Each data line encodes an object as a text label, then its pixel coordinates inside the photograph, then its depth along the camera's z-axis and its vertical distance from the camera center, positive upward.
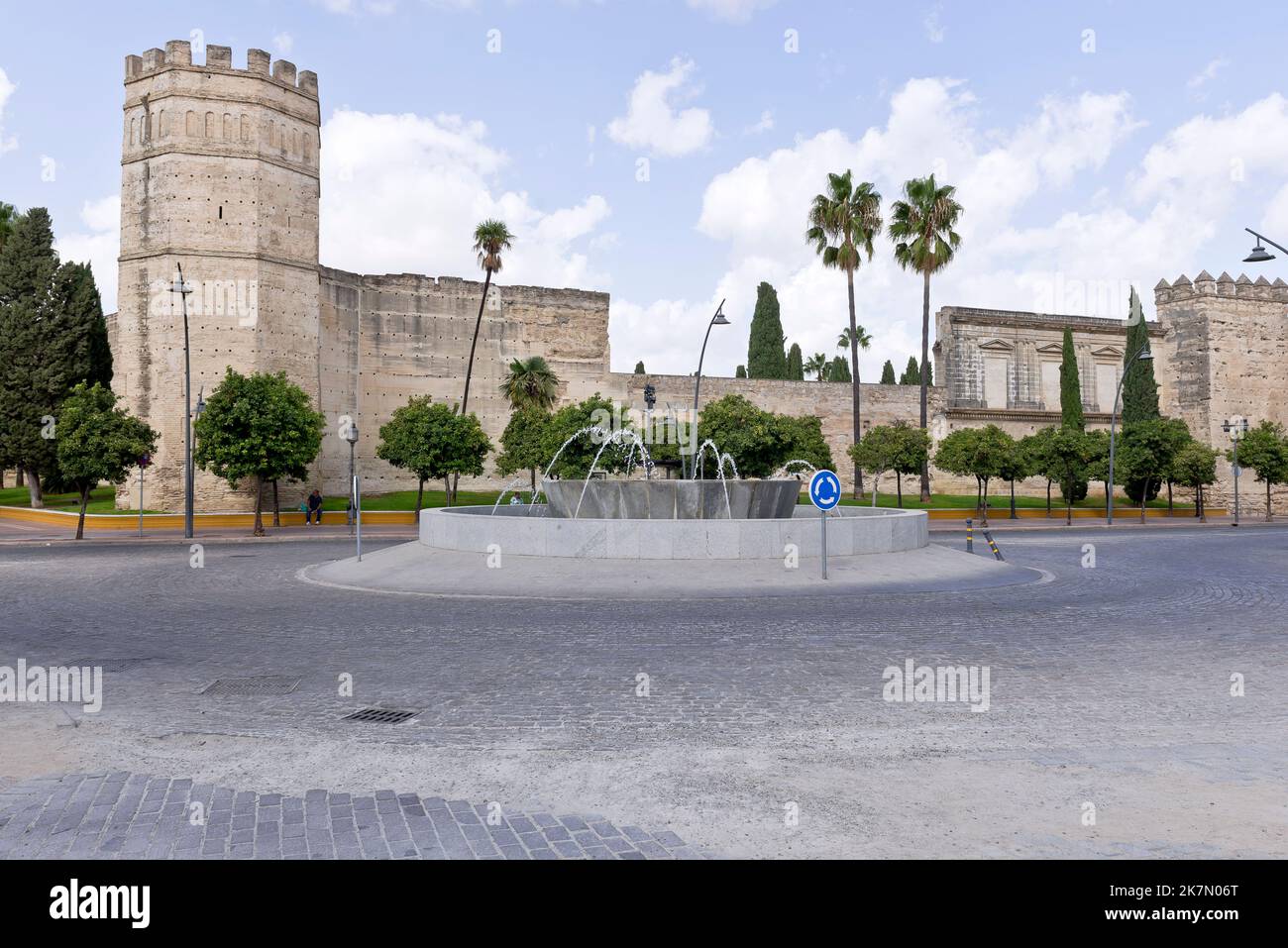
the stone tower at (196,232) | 40.72 +10.84
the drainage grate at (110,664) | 8.72 -1.84
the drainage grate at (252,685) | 7.64 -1.83
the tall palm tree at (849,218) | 42.59 +11.69
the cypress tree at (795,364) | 70.31 +8.20
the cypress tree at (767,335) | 63.84 +9.31
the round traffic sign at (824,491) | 15.17 -0.39
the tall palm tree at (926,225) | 42.34 +11.25
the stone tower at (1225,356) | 61.47 +7.43
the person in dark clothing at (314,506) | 37.48 -1.45
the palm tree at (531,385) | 46.62 +4.35
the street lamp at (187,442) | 28.61 +0.97
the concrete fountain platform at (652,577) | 14.54 -1.86
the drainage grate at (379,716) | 6.71 -1.82
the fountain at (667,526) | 16.72 -1.08
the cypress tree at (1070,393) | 57.03 +4.56
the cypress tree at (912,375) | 75.75 +7.65
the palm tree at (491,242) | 46.25 +11.61
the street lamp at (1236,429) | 42.62 +1.97
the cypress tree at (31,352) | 44.09 +5.98
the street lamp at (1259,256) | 16.64 +3.84
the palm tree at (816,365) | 92.82 +10.50
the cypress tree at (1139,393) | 55.53 +4.39
